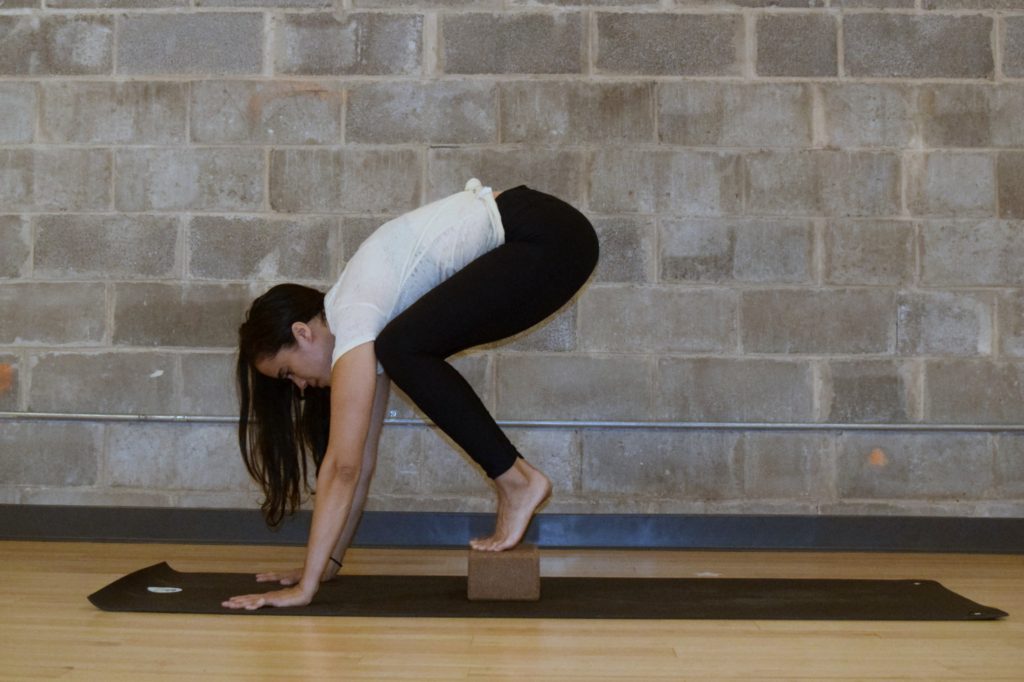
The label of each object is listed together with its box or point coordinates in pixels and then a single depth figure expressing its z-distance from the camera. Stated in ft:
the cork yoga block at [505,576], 8.85
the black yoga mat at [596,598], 8.30
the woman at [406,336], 8.29
